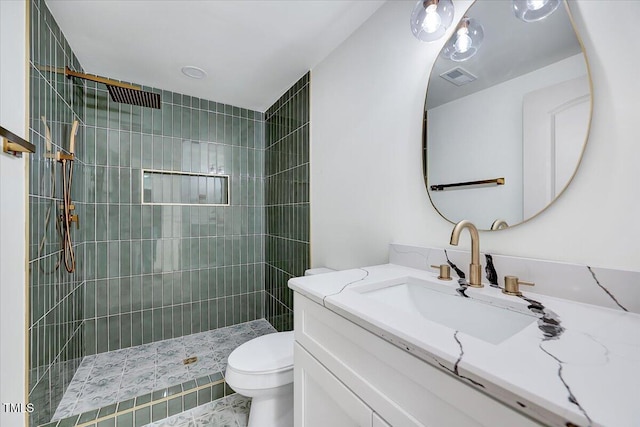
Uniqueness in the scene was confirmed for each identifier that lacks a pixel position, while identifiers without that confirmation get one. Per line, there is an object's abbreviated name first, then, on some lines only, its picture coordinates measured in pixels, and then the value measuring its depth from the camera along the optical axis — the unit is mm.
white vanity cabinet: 489
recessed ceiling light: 2117
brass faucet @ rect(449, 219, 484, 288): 933
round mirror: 832
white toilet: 1344
